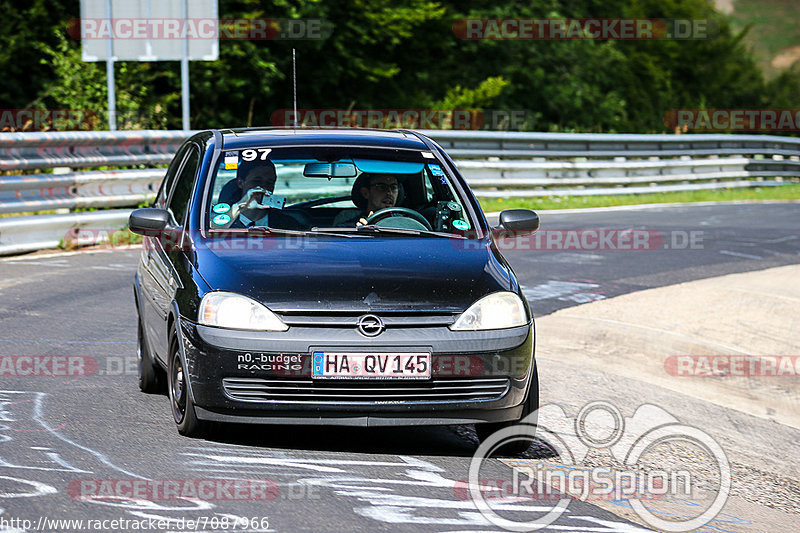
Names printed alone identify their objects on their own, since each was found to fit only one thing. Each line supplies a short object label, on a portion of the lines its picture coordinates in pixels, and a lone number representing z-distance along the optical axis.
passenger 12.95
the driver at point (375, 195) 13.62
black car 10.80
